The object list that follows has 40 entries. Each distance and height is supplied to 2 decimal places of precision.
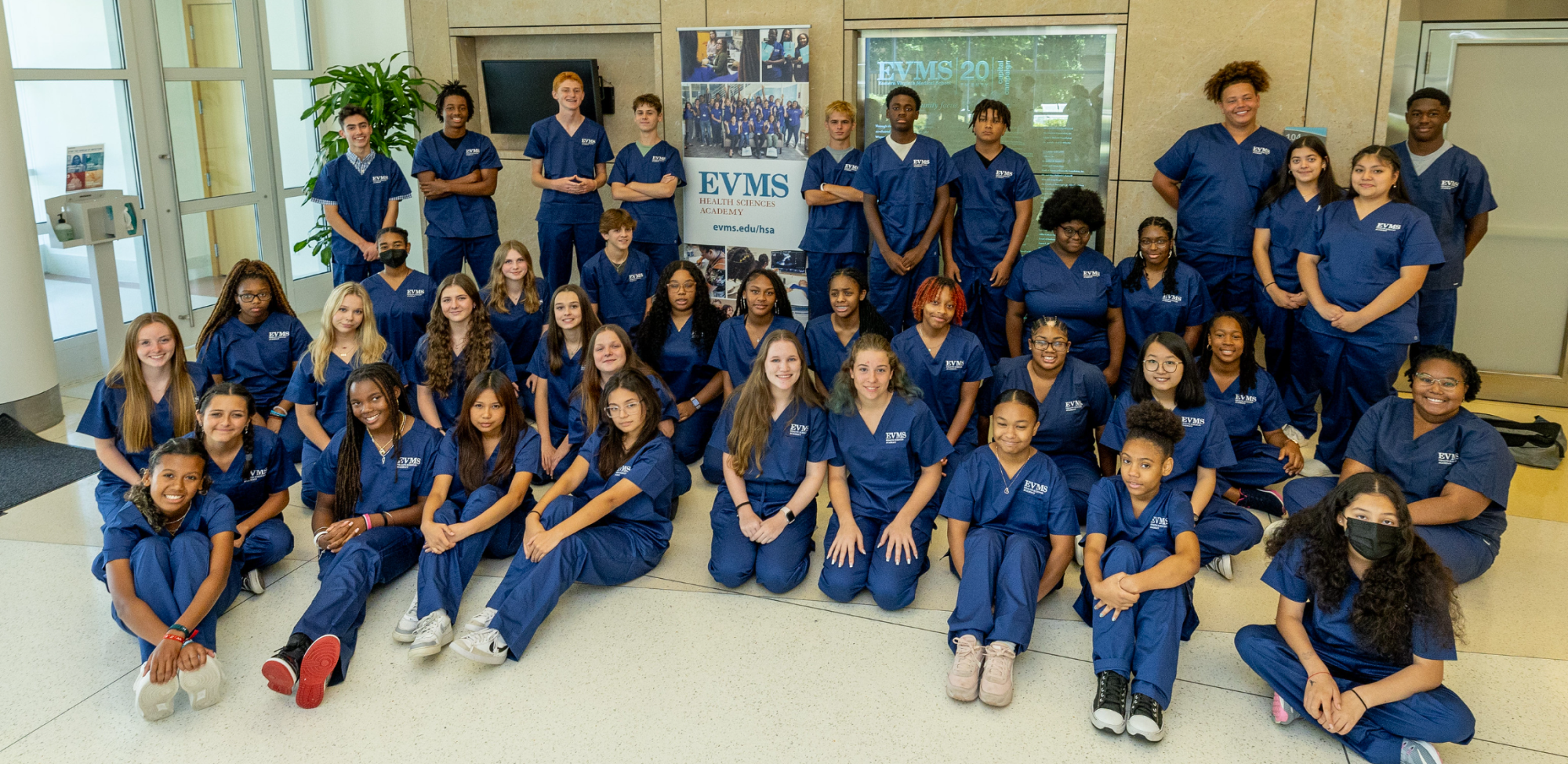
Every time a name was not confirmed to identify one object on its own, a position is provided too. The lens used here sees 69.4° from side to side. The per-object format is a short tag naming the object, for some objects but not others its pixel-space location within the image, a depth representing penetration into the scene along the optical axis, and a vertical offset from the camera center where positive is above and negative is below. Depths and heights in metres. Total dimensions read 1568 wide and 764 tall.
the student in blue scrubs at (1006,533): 2.99 -1.02
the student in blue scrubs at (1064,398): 3.88 -0.78
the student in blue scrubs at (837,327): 4.36 -0.62
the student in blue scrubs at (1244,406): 4.03 -0.84
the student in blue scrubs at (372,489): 3.26 -0.98
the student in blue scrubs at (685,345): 4.67 -0.72
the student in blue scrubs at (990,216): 5.13 -0.21
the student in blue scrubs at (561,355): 4.37 -0.72
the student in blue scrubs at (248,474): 3.42 -0.94
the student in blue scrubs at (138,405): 3.66 -0.76
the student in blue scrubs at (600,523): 3.09 -1.05
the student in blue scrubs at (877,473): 3.39 -0.93
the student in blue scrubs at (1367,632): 2.54 -1.05
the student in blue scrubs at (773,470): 3.49 -0.93
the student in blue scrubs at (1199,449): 3.49 -0.85
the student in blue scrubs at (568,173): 5.78 -0.01
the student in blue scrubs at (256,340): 4.37 -0.65
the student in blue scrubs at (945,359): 4.11 -0.69
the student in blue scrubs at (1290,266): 4.51 -0.39
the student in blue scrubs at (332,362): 4.16 -0.70
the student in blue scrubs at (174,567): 2.84 -1.04
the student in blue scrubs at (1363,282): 4.09 -0.41
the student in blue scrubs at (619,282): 5.12 -0.50
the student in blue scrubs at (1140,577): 2.73 -1.02
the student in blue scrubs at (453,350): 4.37 -0.69
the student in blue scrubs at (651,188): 5.74 -0.09
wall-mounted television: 6.18 +0.44
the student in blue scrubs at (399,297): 4.92 -0.54
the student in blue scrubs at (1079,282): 4.63 -0.46
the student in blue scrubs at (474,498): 3.22 -1.00
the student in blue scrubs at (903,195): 5.16 -0.12
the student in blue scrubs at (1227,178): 4.76 -0.04
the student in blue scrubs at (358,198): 5.72 -0.14
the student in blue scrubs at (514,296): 4.82 -0.53
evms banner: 5.80 +0.14
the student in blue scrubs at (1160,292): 4.59 -0.49
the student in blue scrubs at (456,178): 5.83 -0.04
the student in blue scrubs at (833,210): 5.40 -0.19
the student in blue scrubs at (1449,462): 3.30 -0.86
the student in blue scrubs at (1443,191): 4.60 -0.09
